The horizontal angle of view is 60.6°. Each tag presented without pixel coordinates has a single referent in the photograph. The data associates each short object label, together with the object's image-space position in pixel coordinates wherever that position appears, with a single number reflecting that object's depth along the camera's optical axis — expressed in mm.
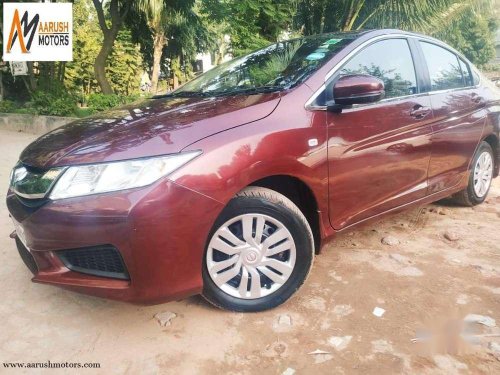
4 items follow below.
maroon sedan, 1929
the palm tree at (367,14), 8992
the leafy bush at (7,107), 9750
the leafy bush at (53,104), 8844
